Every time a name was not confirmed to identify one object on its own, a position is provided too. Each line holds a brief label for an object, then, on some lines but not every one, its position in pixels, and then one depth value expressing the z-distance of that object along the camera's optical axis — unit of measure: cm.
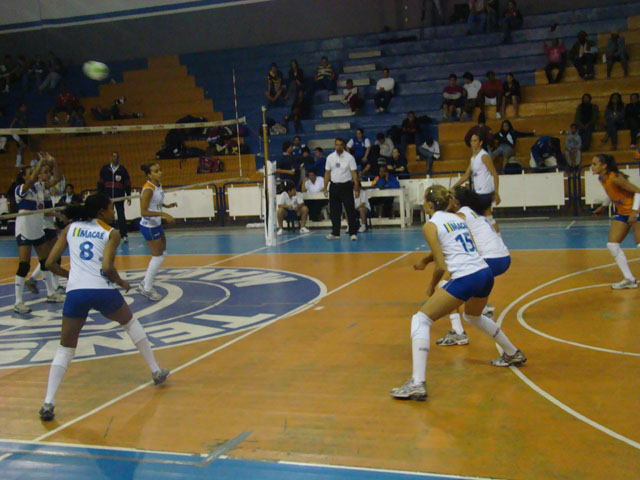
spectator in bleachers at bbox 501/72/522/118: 1969
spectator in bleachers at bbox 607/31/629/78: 1939
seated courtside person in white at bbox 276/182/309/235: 1753
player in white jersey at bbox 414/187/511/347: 642
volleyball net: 2062
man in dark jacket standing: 1711
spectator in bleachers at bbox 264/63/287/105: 2302
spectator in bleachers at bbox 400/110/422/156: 1988
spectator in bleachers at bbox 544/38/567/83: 2028
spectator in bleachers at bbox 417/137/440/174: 1914
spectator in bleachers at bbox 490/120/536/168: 1809
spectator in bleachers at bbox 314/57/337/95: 2277
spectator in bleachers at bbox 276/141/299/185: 1911
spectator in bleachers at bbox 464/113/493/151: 1772
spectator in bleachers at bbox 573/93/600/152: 1811
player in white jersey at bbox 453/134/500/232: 1033
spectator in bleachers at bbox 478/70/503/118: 1989
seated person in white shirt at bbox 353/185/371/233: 1691
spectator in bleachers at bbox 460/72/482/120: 2036
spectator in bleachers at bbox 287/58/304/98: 2264
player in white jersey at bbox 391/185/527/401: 529
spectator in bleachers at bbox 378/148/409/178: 1834
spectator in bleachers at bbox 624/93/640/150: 1784
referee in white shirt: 1482
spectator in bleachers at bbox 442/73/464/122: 2052
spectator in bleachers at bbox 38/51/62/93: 2661
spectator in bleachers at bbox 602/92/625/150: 1792
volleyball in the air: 1605
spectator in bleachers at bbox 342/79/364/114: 2175
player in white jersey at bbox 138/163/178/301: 974
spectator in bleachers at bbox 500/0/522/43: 2156
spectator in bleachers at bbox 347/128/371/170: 1931
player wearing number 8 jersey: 539
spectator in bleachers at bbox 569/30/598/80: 1967
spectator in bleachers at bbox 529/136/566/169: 1769
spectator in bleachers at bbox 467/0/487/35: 2216
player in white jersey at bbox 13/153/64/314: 941
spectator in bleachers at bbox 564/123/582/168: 1767
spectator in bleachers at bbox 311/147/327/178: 1853
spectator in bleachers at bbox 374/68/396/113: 2148
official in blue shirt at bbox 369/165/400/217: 1759
